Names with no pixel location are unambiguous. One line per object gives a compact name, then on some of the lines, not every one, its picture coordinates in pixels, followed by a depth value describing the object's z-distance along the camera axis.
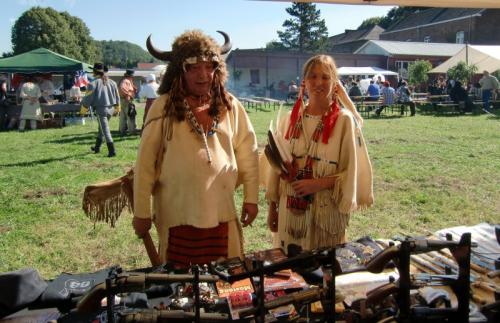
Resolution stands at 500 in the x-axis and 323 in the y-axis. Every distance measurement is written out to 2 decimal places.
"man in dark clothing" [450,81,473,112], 18.67
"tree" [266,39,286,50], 70.69
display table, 1.54
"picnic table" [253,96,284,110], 23.05
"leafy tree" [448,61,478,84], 22.31
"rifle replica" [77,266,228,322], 1.46
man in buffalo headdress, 2.37
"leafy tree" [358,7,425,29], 78.62
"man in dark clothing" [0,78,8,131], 14.72
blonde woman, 2.71
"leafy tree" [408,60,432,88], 27.85
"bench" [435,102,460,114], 19.07
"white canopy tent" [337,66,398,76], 29.95
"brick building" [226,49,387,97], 42.06
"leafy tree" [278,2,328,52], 67.94
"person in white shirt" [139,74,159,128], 11.35
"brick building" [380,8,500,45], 45.06
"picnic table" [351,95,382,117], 18.38
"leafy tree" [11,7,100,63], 53.56
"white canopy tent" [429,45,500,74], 21.50
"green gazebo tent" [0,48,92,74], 14.49
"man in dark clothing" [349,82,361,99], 20.23
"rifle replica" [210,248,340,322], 1.56
